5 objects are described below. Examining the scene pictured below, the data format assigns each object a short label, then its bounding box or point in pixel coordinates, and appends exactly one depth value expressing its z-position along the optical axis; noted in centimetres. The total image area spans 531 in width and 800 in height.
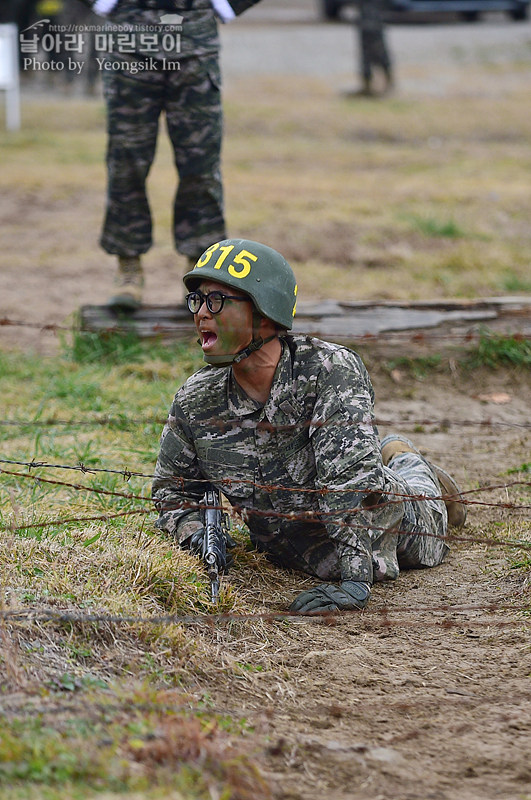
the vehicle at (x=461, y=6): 4734
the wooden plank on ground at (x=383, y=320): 1222
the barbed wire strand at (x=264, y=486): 694
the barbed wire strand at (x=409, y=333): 1210
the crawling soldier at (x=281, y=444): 698
